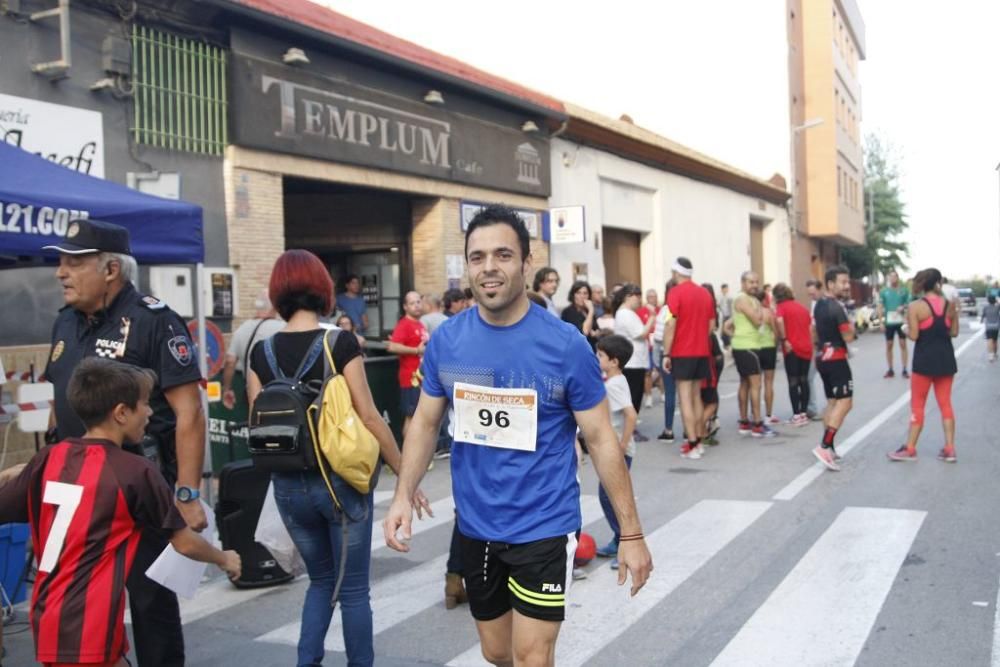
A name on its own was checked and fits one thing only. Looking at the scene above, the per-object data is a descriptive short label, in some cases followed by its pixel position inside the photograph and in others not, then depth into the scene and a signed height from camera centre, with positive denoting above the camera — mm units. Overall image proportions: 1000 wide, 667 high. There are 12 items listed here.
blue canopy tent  5699 +784
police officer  3721 -56
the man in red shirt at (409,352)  10172 -347
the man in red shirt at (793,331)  11883 -291
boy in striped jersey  3021 -624
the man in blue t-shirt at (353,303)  14094 +296
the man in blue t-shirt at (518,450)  3176 -471
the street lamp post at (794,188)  35969 +4718
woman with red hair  3812 -750
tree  53688 +4299
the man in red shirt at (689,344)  10156 -353
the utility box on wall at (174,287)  10281 +467
